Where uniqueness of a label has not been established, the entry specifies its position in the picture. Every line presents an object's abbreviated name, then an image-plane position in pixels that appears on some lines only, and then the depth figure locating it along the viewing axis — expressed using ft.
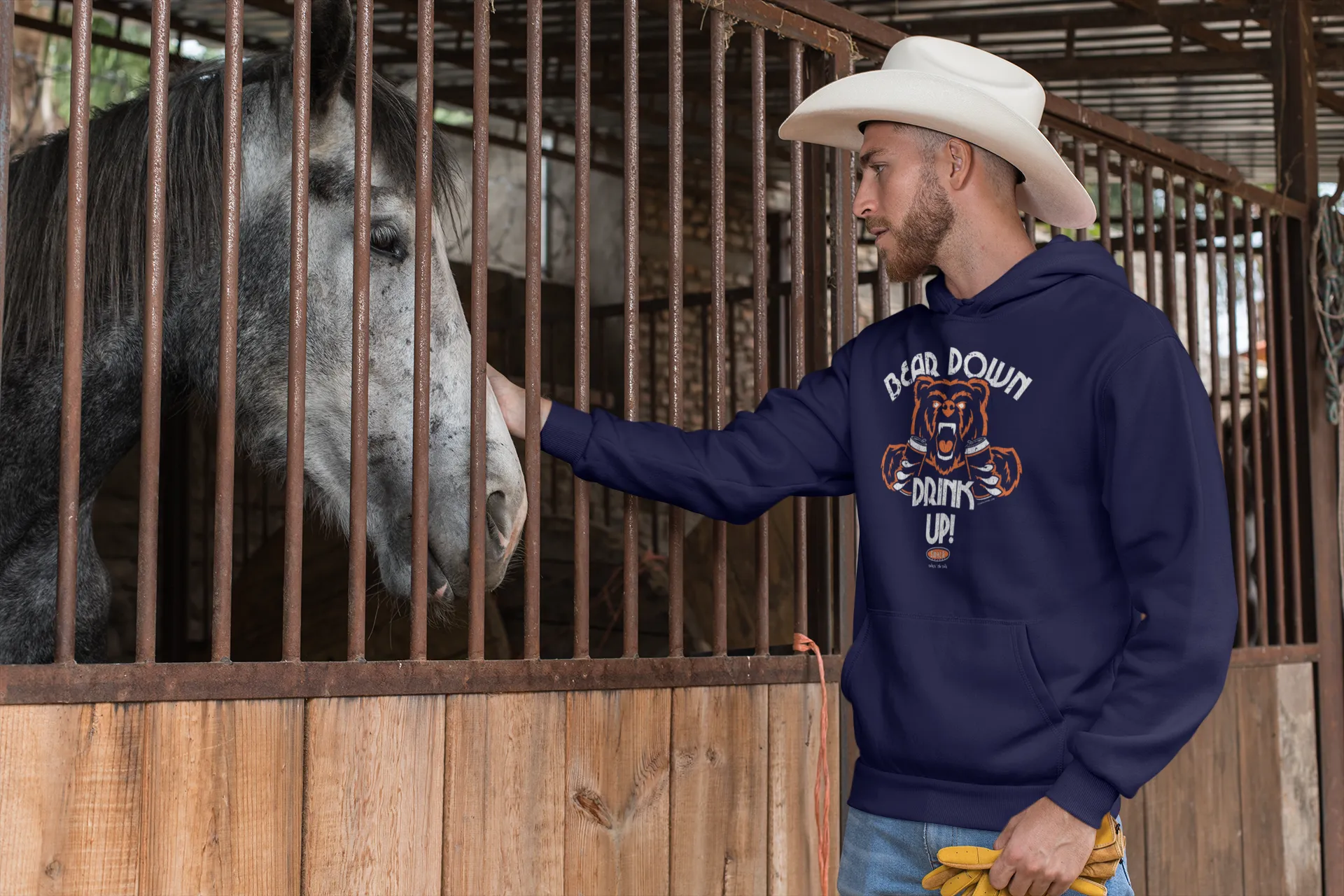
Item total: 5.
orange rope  7.28
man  5.12
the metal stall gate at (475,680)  5.10
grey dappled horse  6.51
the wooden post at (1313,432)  12.56
